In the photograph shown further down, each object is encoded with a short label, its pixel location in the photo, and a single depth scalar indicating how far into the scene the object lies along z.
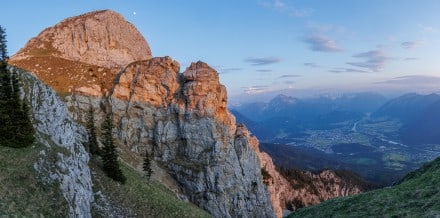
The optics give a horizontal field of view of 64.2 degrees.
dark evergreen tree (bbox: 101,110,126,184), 52.22
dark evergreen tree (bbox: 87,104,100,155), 57.12
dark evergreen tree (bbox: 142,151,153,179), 74.88
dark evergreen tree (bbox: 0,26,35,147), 37.38
